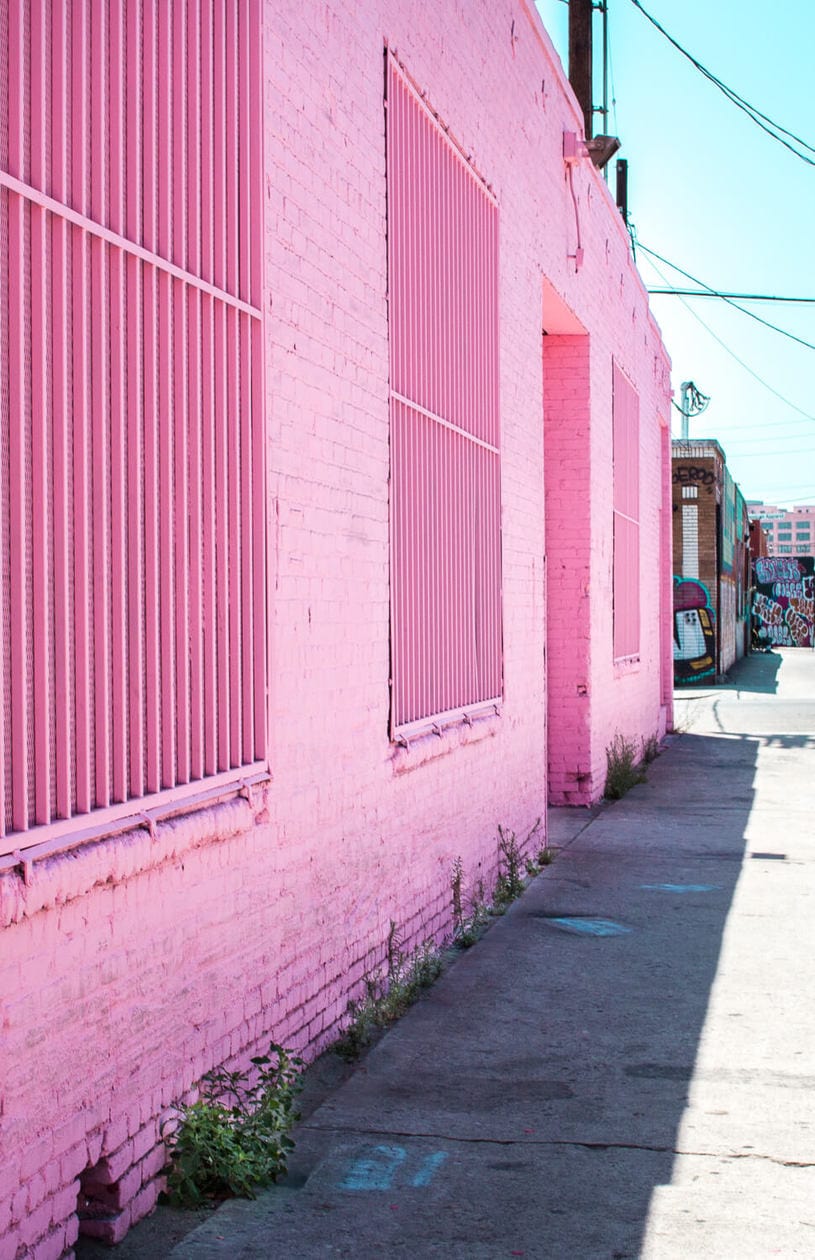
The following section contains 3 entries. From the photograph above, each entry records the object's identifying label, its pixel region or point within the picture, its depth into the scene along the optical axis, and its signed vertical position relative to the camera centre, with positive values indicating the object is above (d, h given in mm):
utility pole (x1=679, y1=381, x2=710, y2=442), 41812 +6063
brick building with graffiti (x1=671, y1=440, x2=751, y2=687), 32938 +1055
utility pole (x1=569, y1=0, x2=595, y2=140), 15680 +6120
